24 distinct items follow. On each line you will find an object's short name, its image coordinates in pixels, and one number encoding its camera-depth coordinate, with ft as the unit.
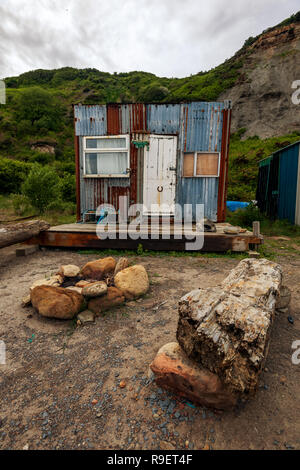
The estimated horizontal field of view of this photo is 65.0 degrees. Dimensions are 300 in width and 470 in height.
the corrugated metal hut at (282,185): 29.81
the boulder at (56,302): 9.54
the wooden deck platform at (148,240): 18.10
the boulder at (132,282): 11.35
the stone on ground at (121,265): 12.78
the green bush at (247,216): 29.63
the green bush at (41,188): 31.65
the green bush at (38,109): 139.03
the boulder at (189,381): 5.59
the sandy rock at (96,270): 12.59
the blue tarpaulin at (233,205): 40.16
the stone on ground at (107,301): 10.21
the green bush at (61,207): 34.50
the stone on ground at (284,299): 10.48
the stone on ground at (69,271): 12.34
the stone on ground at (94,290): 9.95
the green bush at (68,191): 45.42
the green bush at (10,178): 51.11
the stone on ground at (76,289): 10.21
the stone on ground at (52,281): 11.18
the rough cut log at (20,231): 15.80
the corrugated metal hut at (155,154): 23.16
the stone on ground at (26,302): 10.53
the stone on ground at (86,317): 9.56
